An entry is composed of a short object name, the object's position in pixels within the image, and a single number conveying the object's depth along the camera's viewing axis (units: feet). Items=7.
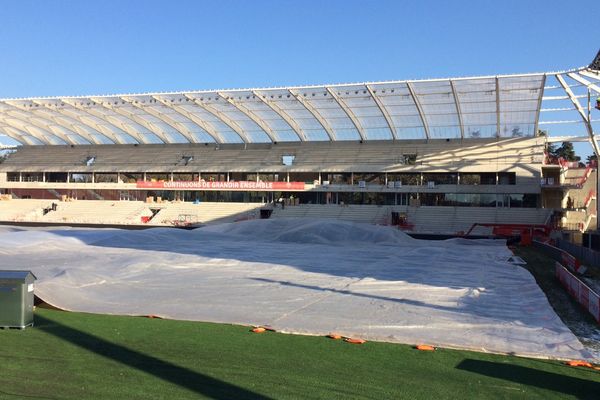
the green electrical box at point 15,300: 27.76
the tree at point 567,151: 304.17
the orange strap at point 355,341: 27.12
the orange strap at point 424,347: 26.23
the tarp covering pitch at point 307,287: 30.60
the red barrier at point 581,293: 36.61
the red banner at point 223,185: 187.01
